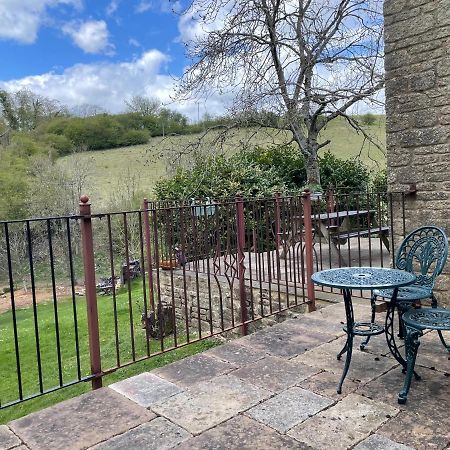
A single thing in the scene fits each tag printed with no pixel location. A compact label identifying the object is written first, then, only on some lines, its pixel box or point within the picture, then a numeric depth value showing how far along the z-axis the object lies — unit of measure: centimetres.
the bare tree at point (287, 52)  819
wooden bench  527
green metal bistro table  217
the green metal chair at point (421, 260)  255
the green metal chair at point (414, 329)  206
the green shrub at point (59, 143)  1631
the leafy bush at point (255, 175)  821
